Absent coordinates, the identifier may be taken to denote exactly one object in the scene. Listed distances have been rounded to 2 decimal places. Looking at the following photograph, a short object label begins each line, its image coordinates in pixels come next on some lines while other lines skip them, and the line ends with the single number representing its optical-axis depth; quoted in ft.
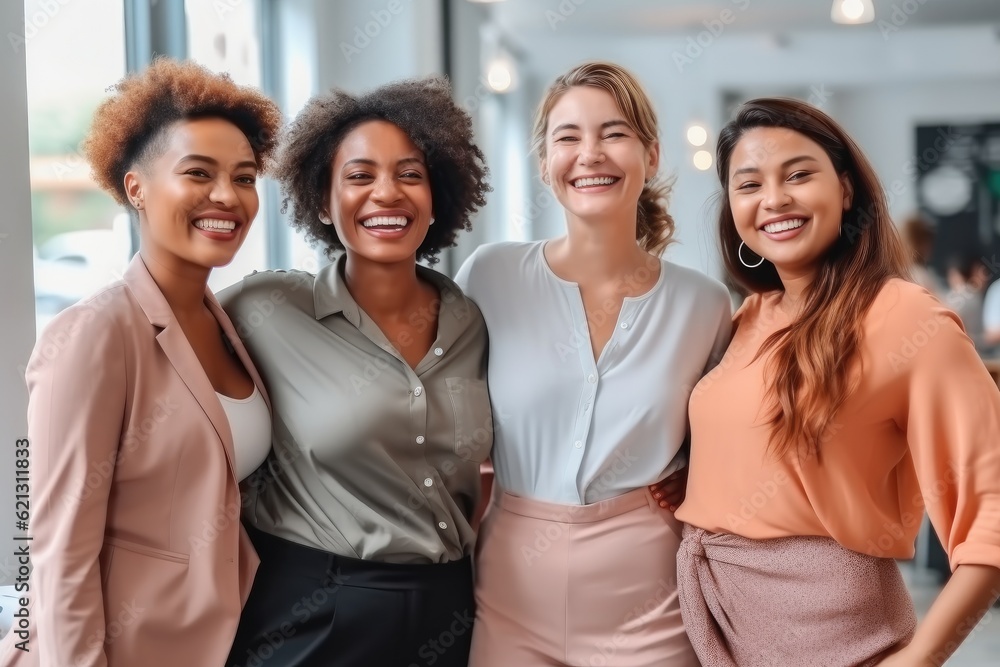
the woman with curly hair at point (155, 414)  5.21
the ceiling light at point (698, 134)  23.38
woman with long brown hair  5.67
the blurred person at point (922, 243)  19.71
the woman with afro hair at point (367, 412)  6.27
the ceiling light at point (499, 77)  17.81
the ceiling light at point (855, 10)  16.19
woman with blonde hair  6.59
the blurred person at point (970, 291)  18.30
